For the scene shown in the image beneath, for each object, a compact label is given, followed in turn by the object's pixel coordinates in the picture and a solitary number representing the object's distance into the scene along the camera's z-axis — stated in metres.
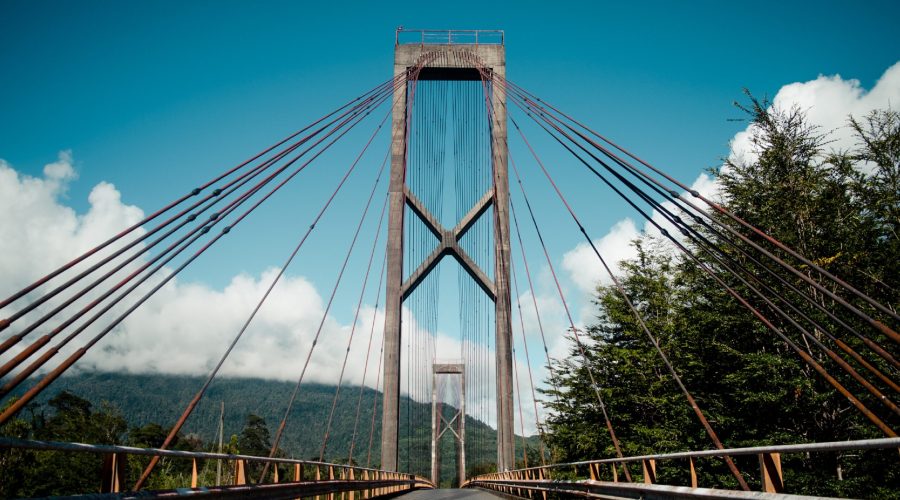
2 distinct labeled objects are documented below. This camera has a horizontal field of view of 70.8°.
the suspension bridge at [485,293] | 4.73
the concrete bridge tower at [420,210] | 19.11
